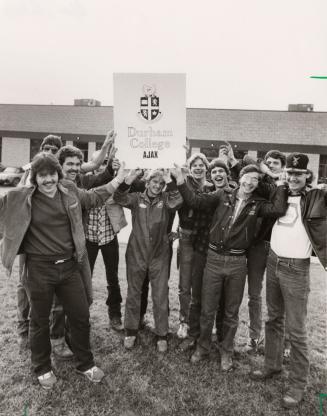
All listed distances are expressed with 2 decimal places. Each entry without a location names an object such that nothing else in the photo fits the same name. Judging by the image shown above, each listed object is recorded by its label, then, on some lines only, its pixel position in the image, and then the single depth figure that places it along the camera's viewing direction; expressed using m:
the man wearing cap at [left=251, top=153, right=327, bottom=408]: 2.99
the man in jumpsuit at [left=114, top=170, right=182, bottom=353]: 3.79
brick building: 24.34
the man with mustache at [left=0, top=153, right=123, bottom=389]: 2.95
